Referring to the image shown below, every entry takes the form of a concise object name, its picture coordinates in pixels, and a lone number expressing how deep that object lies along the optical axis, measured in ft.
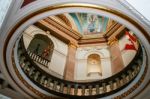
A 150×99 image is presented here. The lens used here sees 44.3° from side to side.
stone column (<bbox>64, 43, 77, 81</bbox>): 30.31
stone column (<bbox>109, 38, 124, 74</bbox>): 30.01
